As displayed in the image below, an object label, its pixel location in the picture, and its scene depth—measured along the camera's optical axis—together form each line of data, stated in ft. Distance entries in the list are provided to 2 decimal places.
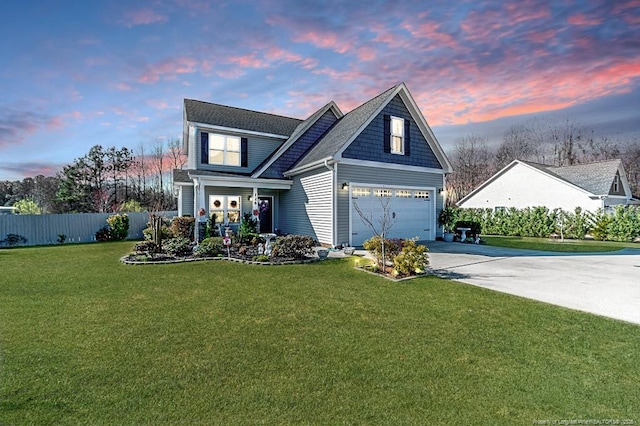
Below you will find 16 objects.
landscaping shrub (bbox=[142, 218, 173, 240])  43.84
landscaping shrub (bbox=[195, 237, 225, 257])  34.69
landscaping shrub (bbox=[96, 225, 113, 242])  55.98
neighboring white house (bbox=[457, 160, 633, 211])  74.43
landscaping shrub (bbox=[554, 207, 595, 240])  62.59
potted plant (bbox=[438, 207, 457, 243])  50.52
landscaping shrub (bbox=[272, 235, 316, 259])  31.86
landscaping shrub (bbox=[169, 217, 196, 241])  44.88
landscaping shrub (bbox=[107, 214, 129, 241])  57.11
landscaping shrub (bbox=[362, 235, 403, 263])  26.84
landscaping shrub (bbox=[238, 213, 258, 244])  41.96
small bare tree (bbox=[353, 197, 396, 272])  42.36
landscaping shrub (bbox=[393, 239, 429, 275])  24.49
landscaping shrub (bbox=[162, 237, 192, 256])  35.50
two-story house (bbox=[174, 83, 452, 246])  41.57
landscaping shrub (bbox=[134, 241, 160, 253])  35.81
